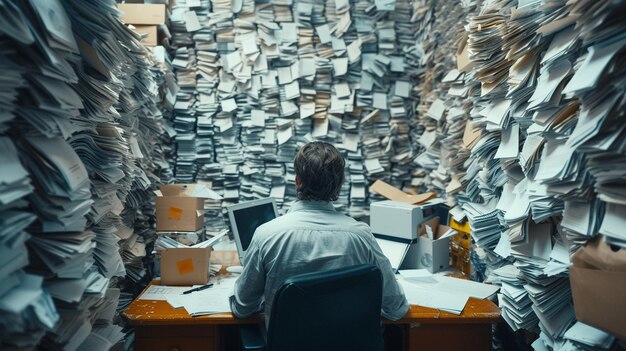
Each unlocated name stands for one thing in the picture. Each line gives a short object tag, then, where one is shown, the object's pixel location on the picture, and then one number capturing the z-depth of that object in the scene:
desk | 1.59
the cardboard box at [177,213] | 2.12
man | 1.43
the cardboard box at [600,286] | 0.95
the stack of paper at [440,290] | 1.74
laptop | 2.01
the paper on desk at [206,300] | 1.64
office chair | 1.21
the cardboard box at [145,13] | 2.88
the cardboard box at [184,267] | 1.93
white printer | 2.27
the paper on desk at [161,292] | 1.78
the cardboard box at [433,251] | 2.20
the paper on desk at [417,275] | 2.05
